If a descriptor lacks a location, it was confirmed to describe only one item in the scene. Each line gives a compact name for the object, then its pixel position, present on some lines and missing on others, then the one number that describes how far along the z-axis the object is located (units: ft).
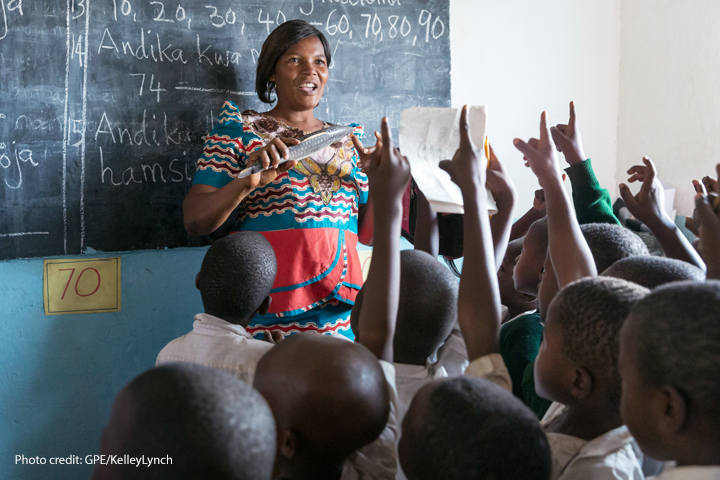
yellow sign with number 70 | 6.55
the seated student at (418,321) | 3.57
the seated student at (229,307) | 4.06
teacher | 5.91
